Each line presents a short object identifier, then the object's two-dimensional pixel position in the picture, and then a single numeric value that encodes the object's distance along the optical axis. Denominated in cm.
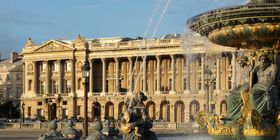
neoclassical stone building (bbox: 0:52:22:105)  12725
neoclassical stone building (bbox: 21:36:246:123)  9688
